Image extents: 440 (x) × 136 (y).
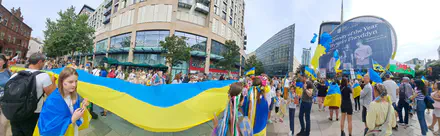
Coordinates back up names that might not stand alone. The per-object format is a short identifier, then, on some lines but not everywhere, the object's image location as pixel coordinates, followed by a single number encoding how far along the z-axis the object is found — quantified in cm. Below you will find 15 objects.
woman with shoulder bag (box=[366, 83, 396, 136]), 304
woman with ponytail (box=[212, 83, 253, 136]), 248
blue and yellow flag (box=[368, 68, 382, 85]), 529
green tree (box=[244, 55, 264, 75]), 4656
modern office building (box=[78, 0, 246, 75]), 2842
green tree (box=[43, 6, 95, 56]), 1956
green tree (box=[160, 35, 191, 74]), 2067
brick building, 2995
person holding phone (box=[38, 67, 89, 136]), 158
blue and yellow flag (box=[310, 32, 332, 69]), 895
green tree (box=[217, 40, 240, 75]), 2990
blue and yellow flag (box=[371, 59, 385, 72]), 1474
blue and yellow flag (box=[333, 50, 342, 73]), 1320
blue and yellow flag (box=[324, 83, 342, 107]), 616
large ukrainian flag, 289
